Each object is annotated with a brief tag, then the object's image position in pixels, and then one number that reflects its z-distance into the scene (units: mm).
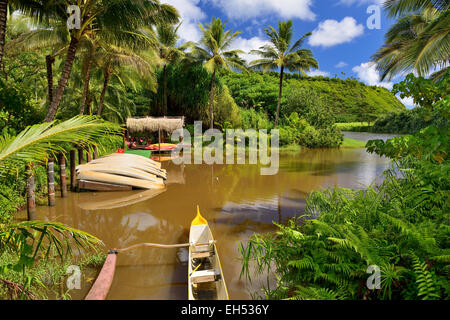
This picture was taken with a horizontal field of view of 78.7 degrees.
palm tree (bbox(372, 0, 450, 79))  7480
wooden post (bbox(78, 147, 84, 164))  13074
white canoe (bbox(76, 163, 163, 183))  11617
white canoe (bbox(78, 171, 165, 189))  11289
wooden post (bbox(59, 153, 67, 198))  10164
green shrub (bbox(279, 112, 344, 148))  27594
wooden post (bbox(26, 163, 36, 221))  7700
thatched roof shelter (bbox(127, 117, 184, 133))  20859
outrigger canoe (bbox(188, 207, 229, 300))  4609
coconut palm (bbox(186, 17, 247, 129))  23844
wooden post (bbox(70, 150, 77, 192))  11539
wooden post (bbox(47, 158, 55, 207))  8965
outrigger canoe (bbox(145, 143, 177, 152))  20766
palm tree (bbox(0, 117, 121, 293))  2818
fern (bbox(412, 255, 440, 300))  2279
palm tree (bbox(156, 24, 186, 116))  26098
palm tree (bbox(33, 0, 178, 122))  8125
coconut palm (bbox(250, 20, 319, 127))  25094
